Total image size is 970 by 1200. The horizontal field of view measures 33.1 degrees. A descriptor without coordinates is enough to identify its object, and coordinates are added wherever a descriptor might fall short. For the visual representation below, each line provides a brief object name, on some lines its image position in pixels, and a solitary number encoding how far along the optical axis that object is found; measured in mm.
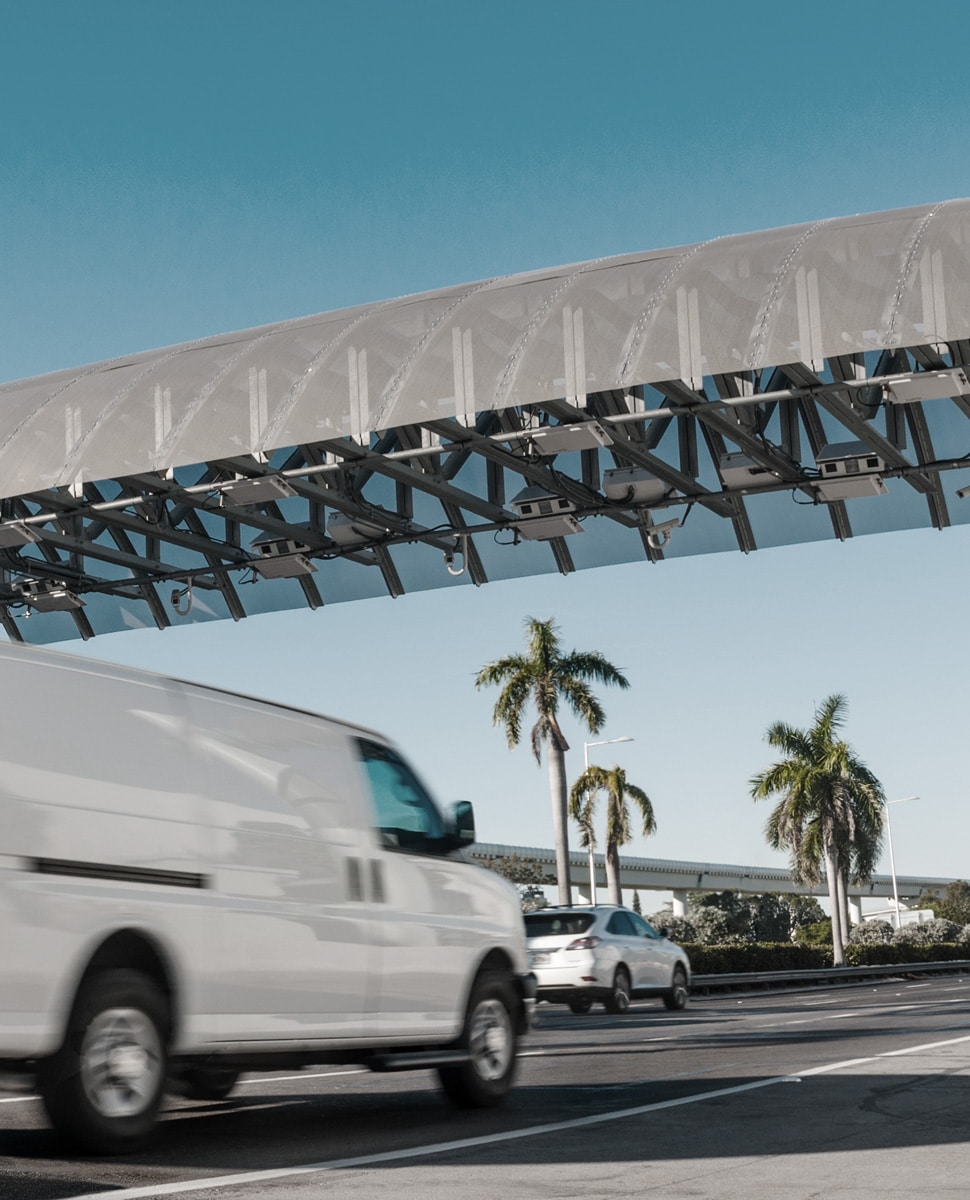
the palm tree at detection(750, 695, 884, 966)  62906
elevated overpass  80812
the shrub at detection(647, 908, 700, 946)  62134
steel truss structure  15164
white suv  25562
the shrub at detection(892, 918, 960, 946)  78206
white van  7129
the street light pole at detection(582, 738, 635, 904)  58922
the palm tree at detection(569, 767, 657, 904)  65125
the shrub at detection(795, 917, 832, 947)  98119
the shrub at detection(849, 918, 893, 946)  72000
